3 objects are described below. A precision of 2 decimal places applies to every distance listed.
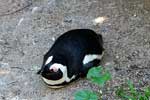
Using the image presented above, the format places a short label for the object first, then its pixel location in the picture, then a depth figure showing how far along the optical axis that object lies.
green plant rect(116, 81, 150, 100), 4.94
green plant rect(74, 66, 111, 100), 4.50
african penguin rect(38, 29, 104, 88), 5.61
